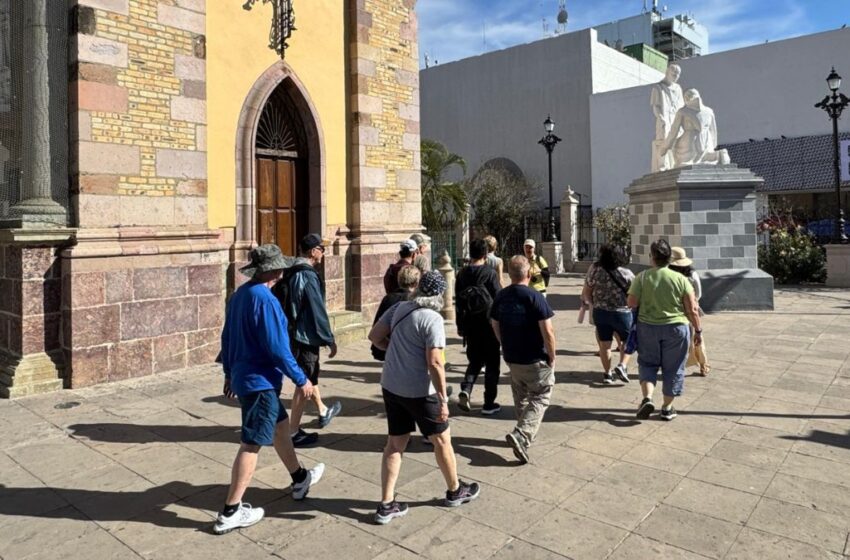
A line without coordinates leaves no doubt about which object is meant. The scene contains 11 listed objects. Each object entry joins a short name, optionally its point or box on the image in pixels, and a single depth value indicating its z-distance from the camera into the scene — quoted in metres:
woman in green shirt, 5.65
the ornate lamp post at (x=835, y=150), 17.52
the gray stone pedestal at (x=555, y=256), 23.48
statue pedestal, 12.56
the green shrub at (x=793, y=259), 17.91
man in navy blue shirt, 4.86
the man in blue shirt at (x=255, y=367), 3.76
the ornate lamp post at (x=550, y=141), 23.72
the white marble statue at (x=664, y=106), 13.88
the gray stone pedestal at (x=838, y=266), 16.86
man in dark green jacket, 5.25
